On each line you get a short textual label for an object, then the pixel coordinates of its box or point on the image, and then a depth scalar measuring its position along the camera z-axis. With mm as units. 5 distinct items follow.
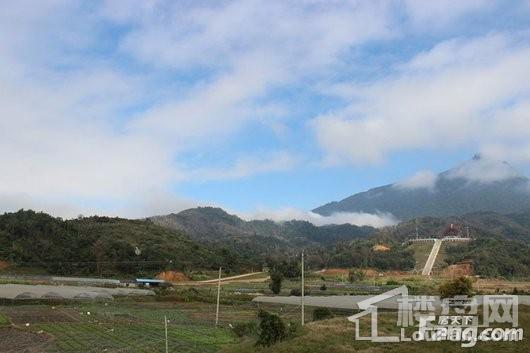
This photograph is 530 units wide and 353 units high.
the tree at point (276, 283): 60438
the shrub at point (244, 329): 30995
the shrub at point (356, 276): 86675
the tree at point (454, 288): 39375
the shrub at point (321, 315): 31714
